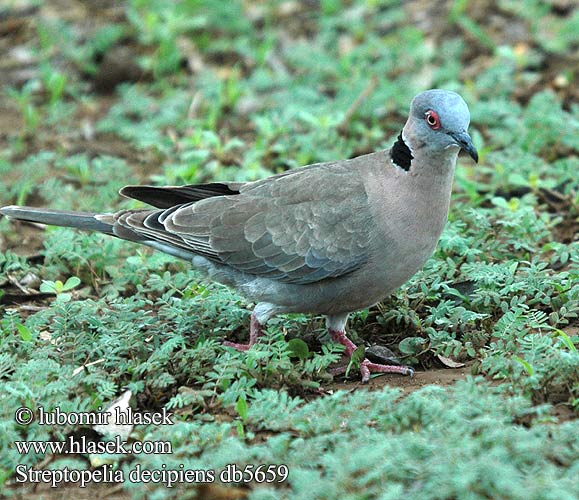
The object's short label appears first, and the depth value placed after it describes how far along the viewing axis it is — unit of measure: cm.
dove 969
